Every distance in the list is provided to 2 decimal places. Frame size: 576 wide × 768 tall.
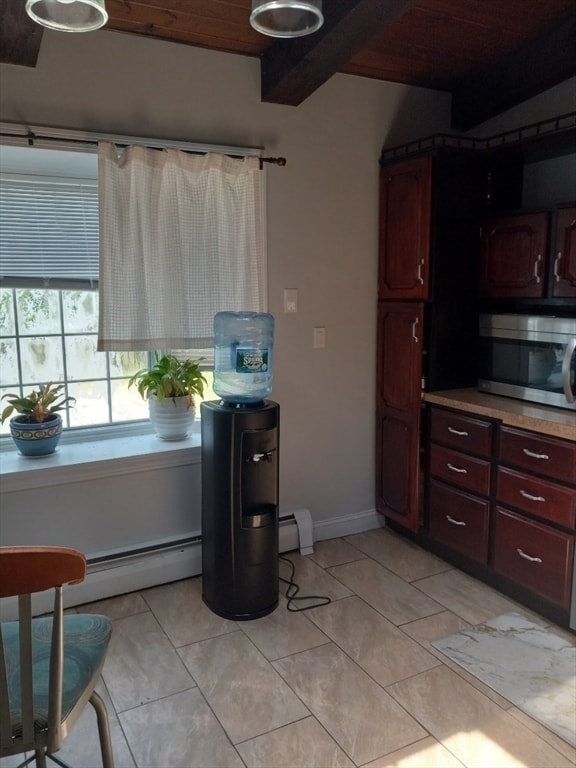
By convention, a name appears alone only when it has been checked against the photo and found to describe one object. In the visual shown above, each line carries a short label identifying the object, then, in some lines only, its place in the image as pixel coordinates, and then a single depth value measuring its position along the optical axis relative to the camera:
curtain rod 2.42
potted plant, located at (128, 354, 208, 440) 2.89
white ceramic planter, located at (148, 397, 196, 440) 2.92
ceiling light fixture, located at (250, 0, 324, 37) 1.47
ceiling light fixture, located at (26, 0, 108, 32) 1.41
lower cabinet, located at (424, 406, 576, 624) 2.41
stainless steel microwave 2.50
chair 1.20
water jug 2.52
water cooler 2.47
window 2.64
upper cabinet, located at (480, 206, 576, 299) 2.58
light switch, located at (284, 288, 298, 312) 3.07
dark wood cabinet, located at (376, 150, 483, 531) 2.93
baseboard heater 2.66
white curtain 2.62
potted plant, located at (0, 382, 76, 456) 2.64
